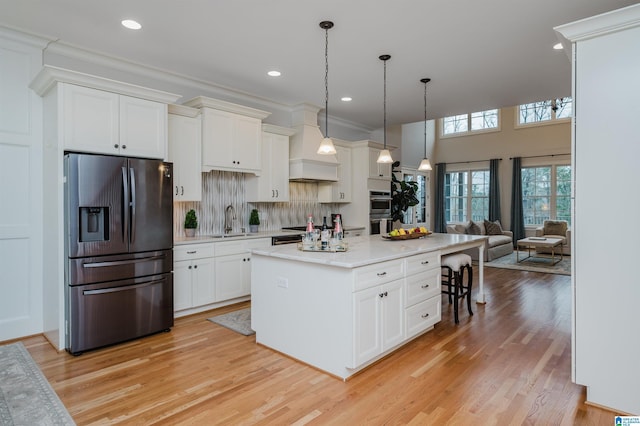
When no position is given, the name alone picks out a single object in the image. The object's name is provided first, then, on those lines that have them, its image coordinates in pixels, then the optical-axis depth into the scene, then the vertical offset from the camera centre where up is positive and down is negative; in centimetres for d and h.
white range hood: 554 +92
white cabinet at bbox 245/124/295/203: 515 +57
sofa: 788 -65
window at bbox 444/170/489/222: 1110 +45
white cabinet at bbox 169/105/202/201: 414 +68
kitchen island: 265 -73
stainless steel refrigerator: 309 -34
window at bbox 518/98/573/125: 977 +266
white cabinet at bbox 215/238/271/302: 438 -70
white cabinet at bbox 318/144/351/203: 640 +44
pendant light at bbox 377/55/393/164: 393 +66
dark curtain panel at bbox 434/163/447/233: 1146 +28
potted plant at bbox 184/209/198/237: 450 -16
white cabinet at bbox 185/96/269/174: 439 +94
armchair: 862 -53
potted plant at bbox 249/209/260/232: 519 -14
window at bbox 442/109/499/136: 1096 +268
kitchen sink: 458 -31
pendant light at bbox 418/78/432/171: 499 +64
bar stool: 395 -63
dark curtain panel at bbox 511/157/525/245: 1015 +16
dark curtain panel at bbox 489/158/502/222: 1057 +51
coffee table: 748 -68
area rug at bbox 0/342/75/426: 215 -120
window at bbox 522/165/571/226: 974 +44
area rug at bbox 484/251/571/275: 684 -110
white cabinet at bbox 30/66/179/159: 312 +89
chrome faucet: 498 -12
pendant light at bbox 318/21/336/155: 321 +161
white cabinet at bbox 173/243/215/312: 400 -72
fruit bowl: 405 -29
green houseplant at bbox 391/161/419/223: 757 +23
